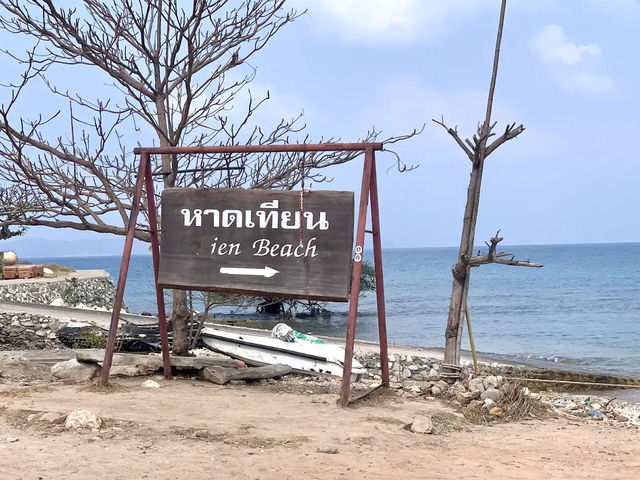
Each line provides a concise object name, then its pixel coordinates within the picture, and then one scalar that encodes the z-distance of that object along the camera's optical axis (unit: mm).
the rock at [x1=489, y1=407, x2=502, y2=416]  8666
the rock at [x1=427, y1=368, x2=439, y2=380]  16925
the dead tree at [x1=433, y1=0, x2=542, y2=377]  9961
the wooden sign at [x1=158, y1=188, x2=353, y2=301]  8570
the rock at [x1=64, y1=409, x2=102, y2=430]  6631
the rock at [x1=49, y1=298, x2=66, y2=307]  27522
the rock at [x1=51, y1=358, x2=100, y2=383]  9531
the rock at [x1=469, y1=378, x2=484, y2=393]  9320
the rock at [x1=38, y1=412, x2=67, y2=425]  6759
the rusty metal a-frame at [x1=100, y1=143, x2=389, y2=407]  8258
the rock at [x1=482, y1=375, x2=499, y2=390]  9452
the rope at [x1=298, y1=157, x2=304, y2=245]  8664
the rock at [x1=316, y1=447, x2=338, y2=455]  6230
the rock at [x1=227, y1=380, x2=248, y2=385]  9961
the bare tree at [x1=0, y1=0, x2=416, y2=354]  10555
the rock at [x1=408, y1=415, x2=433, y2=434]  7270
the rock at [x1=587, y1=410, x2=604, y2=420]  9991
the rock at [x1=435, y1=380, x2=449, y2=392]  9860
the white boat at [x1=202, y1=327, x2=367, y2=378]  14133
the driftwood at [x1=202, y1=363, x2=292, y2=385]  9766
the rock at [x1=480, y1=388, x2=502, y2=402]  9008
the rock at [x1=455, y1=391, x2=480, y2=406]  9015
